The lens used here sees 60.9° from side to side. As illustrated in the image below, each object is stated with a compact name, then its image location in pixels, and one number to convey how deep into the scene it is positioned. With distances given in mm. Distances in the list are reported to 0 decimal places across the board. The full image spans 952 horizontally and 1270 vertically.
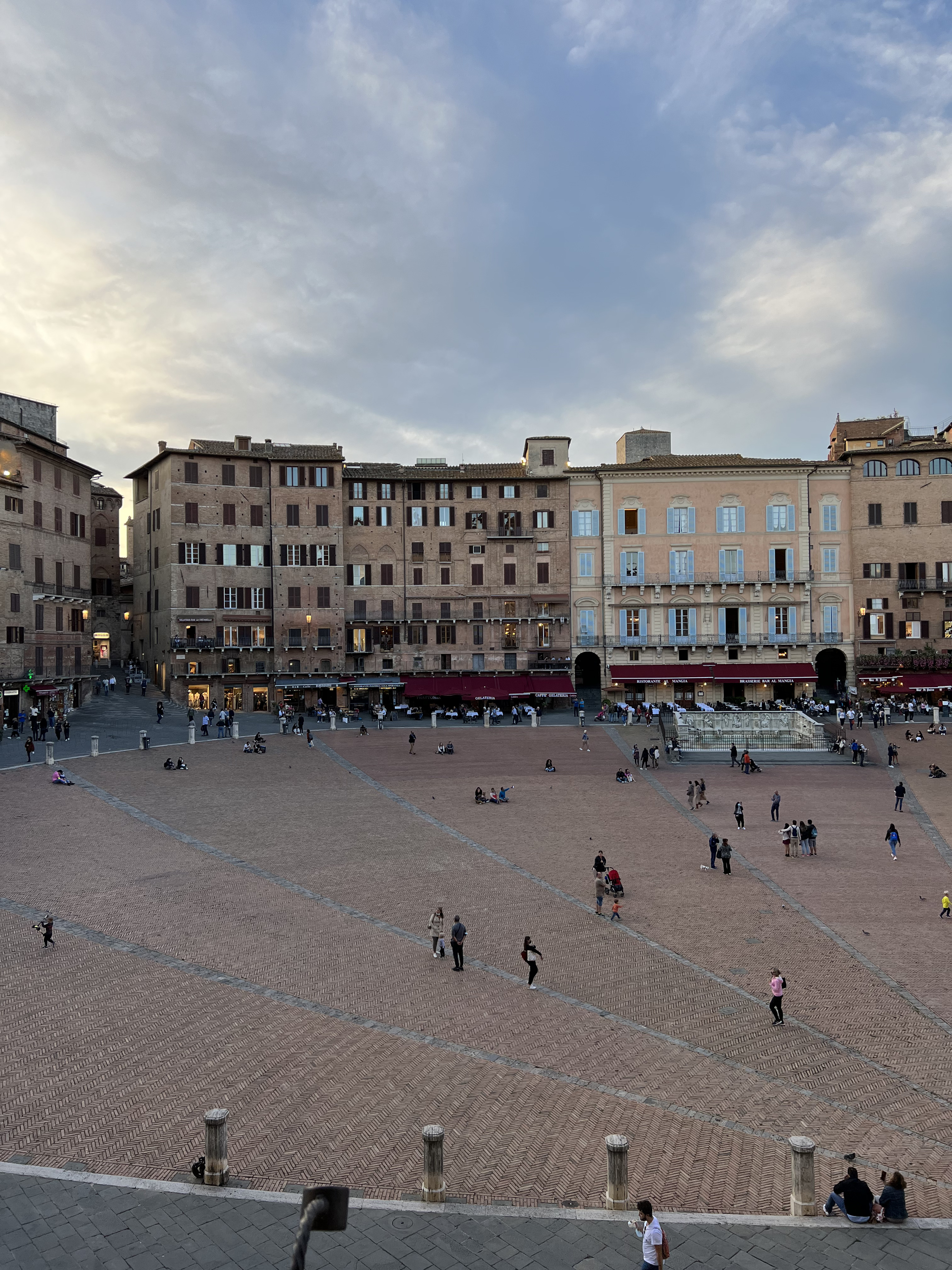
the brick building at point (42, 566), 46781
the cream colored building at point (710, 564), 60781
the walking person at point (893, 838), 24328
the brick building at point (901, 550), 60219
